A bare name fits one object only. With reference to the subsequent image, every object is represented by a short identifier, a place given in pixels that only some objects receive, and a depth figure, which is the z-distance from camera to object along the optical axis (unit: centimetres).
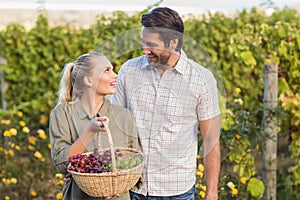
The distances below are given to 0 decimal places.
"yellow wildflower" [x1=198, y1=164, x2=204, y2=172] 439
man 272
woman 273
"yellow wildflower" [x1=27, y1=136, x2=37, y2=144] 589
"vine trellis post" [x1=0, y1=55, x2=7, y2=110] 734
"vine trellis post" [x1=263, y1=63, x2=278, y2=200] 509
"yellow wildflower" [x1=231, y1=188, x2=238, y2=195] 450
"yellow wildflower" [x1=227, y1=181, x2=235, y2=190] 447
